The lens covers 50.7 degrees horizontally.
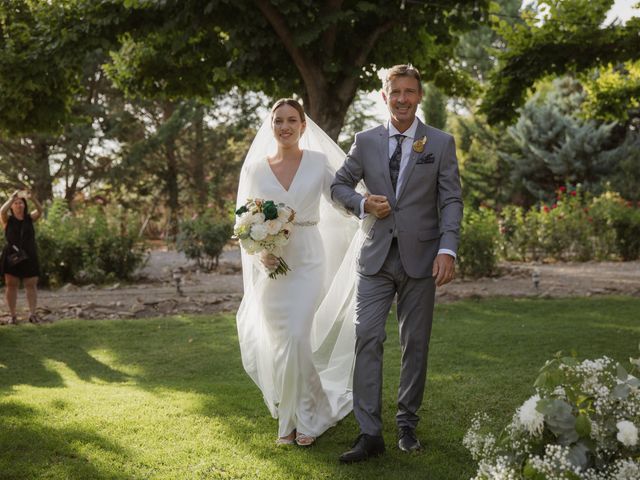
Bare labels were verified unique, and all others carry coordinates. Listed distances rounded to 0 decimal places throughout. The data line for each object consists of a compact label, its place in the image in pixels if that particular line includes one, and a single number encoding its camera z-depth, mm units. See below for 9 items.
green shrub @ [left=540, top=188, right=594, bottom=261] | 16766
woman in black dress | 9898
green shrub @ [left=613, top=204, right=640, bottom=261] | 16781
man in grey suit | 4203
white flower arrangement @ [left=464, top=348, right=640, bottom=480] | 2562
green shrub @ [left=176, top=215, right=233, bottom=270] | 15539
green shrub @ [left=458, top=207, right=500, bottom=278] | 13039
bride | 4656
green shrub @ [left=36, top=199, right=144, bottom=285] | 13376
